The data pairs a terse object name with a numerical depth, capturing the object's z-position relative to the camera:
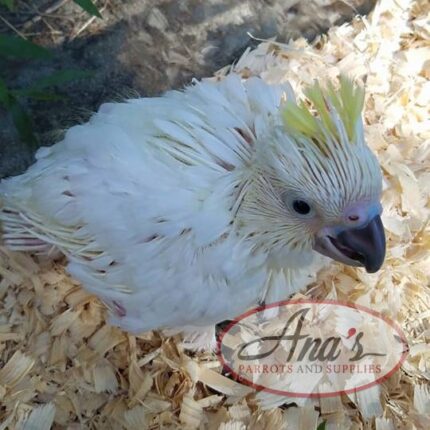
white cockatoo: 0.24
